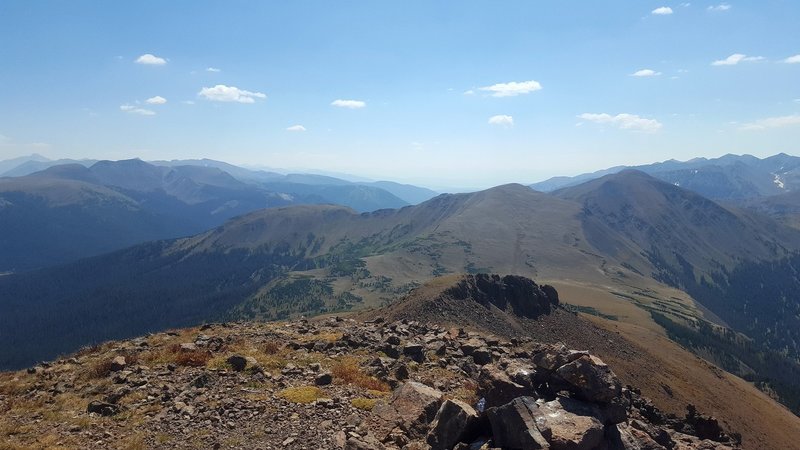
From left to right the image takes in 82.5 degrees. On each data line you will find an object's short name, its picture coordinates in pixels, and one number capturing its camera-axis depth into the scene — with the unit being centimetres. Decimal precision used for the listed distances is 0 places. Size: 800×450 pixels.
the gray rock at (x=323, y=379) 2378
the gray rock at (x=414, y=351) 3181
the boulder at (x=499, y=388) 1845
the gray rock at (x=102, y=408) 1962
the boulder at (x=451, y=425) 1631
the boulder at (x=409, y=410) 1806
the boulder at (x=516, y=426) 1482
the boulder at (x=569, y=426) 1491
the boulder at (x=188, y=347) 2740
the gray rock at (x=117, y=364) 2441
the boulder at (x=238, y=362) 2464
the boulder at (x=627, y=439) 1642
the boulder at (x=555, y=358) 1881
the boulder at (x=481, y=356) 3198
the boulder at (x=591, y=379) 1727
